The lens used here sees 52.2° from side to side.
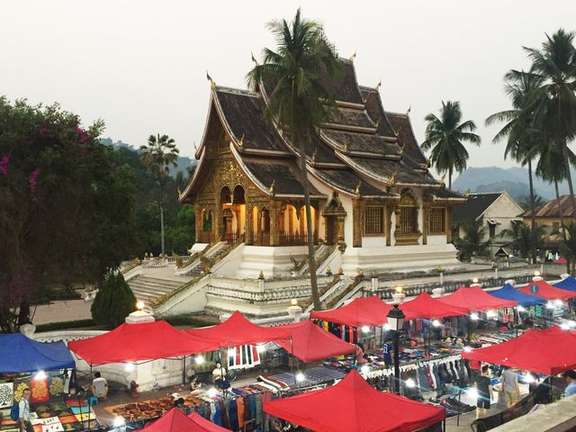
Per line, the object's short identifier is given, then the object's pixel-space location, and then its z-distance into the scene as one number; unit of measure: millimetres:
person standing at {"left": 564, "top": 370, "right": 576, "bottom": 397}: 10197
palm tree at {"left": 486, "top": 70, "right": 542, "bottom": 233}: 38969
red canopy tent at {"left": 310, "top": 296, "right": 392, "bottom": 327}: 16745
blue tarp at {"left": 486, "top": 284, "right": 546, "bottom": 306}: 21031
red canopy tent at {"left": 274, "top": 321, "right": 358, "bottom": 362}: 13609
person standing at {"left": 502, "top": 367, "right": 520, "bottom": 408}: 12234
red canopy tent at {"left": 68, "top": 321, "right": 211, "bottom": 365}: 12391
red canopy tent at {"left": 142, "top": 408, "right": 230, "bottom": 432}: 7816
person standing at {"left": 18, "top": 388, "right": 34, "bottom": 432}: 10823
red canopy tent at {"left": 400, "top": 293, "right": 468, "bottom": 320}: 17766
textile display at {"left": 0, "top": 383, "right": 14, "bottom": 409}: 12484
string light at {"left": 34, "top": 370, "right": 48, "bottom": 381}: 12768
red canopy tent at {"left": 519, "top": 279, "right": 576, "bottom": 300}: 22078
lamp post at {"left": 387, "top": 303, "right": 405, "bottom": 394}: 11688
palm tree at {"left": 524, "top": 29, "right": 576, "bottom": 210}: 33344
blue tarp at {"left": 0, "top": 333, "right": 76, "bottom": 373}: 11734
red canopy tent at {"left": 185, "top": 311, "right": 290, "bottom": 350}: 13867
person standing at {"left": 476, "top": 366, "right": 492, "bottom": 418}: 12352
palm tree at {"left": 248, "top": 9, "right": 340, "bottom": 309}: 21359
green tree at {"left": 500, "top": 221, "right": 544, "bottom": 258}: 40188
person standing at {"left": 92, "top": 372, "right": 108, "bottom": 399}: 13570
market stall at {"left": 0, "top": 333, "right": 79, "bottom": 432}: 11680
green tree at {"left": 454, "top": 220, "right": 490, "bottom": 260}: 42156
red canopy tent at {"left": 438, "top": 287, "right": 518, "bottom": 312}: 19062
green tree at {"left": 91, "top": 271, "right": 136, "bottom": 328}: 20203
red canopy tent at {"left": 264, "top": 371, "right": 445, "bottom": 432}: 8334
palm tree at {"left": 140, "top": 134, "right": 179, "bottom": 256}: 51219
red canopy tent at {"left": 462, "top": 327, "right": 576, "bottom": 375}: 11539
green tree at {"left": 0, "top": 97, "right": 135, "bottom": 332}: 15258
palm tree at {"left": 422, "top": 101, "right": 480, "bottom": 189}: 46188
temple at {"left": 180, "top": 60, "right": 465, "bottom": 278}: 27828
